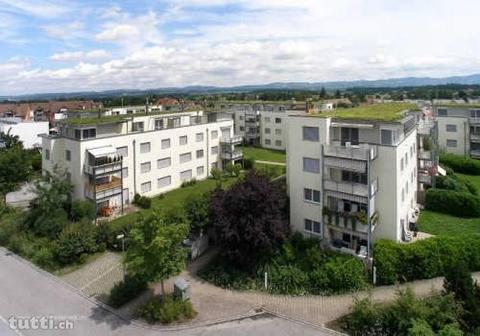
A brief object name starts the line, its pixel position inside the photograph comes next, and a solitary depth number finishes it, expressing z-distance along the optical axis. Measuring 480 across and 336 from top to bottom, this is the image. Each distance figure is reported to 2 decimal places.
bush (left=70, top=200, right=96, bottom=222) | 37.09
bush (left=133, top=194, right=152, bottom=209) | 43.00
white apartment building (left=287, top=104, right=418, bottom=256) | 28.14
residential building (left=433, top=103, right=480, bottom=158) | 58.41
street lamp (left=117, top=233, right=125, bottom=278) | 31.90
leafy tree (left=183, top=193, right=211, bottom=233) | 31.48
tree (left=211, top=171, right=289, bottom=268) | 27.61
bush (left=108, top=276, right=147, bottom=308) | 26.09
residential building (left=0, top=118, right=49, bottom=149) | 72.31
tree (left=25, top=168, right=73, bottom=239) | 35.41
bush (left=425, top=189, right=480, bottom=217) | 36.41
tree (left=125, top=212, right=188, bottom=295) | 23.41
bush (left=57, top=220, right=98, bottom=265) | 31.56
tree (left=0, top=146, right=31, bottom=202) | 46.75
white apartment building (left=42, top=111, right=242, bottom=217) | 39.47
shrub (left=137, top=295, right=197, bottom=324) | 23.81
